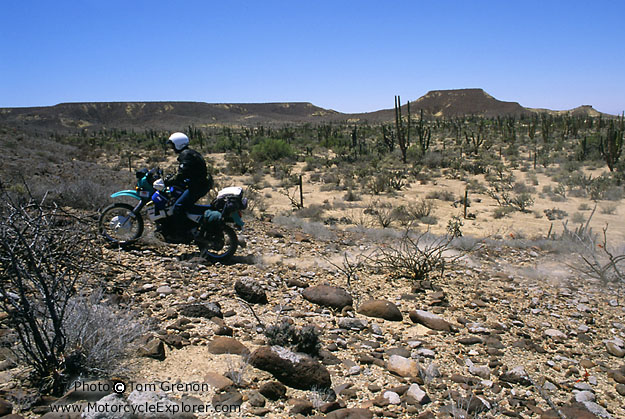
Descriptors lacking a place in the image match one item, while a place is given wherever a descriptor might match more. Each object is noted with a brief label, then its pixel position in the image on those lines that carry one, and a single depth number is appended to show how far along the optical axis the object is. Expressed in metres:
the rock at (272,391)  2.81
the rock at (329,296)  4.53
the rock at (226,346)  3.32
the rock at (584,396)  3.15
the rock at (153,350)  3.07
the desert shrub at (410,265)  5.46
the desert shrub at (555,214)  11.11
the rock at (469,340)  3.93
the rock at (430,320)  4.18
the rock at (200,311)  3.92
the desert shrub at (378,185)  14.49
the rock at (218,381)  2.80
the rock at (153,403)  2.28
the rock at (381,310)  4.38
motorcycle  5.66
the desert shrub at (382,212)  9.66
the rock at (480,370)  3.39
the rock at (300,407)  2.71
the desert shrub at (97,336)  2.72
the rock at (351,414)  2.65
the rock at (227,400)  2.63
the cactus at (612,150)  17.38
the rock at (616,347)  3.88
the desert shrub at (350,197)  13.42
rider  5.64
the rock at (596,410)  2.98
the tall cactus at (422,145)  21.73
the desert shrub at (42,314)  2.53
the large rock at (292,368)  2.99
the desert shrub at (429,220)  10.38
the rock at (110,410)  2.14
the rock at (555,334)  4.12
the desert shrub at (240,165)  19.25
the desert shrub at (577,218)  10.49
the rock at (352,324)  4.12
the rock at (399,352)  3.62
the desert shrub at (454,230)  8.42
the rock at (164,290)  4.41
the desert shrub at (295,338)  3.39
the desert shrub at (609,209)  11.34
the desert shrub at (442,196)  13.43
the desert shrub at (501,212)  11.23
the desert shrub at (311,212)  10.58
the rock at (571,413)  2.86
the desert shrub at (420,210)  10.98
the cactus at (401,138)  21.31
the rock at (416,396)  2.95
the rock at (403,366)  3.31
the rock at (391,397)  2.94
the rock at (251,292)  4.45
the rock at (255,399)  2.70
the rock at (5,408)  2.25
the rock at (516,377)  3.31
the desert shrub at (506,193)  12.25
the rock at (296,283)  5.01
